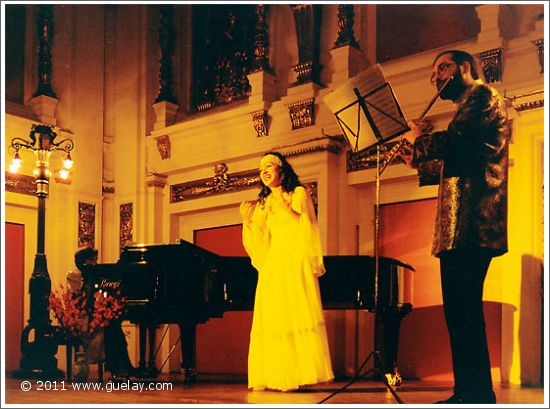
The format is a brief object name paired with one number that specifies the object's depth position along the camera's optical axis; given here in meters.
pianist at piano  6.21
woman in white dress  4.82
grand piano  5.61
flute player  3.97
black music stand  4.20
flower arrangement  5.83
